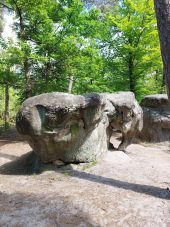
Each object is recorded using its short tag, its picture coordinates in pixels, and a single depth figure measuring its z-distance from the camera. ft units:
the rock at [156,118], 29.36
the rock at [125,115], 19.64
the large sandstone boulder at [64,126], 15.39
